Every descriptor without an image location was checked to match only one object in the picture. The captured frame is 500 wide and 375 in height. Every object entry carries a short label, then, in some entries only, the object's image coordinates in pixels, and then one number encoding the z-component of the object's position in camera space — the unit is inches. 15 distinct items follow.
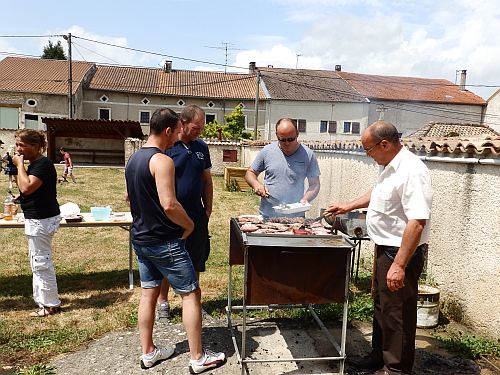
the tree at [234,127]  1134.4
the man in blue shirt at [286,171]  174.4
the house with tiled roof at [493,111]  1382.9
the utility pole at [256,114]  1015.0
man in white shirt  109.0
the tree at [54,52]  1894.7
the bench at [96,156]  1071.0
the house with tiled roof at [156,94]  1256.2
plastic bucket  162.4
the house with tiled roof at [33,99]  1150.3
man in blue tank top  117.5
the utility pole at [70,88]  1054.9
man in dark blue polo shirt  146.6
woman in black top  158.9
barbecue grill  120.0
